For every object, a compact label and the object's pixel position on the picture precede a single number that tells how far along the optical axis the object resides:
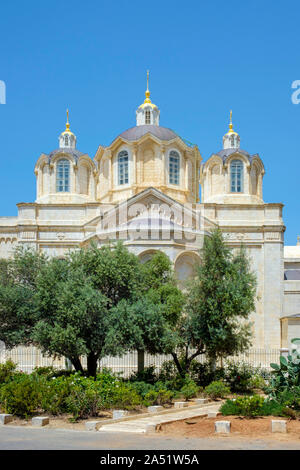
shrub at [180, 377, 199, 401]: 19.13
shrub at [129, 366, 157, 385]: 20.73
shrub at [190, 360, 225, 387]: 22.08
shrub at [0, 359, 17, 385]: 19.80
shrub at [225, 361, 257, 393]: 21.81
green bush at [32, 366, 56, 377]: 20.86
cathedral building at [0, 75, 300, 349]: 32.25
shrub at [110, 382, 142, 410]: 16.38
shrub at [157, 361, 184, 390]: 20.06
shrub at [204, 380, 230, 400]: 19.64
